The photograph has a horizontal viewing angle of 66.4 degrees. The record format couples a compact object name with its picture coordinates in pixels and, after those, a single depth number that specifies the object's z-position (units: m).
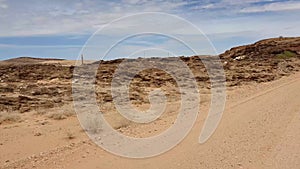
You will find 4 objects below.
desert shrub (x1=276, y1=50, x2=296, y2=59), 30.52
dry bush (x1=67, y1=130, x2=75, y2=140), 6.99
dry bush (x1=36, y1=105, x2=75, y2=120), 9.71
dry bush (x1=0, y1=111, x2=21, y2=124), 9.45
